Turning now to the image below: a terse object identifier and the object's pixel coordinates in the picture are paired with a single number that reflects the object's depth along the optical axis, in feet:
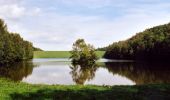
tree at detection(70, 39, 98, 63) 200.81
